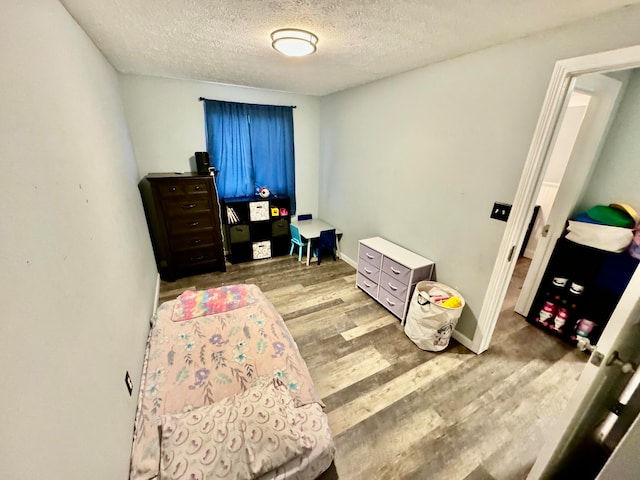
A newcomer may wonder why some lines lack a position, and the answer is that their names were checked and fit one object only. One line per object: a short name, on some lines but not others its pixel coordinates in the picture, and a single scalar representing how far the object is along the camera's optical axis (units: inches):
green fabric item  76.7
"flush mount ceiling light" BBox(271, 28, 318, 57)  61.6
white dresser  92.8
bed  42.2
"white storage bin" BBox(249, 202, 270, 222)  135.9
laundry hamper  79.6
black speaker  117.3
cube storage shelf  135.2
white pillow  75.2
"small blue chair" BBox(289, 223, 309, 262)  143.5
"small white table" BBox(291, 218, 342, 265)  140.5
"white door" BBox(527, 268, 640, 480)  30.7
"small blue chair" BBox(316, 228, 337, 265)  141.0
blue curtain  127.1
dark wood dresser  110.1
